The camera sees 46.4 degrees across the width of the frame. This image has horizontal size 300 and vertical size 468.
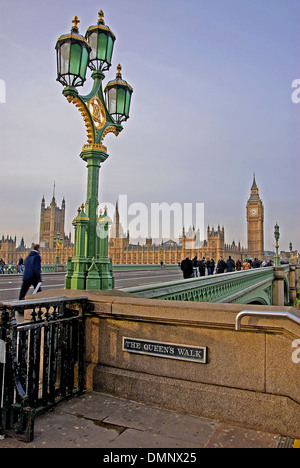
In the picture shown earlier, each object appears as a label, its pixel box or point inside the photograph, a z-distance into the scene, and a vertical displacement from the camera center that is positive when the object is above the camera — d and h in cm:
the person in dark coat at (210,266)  2764 -108
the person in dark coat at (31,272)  945 -55
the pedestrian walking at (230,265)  2655 -93
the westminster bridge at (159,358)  351 -121
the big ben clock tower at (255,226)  15412 +1232
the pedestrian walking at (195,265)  2391 -104
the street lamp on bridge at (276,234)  4100 +227
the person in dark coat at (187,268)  1656 -72
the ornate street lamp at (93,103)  577 +277
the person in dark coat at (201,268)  2560 -111
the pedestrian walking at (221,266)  2472 -92
